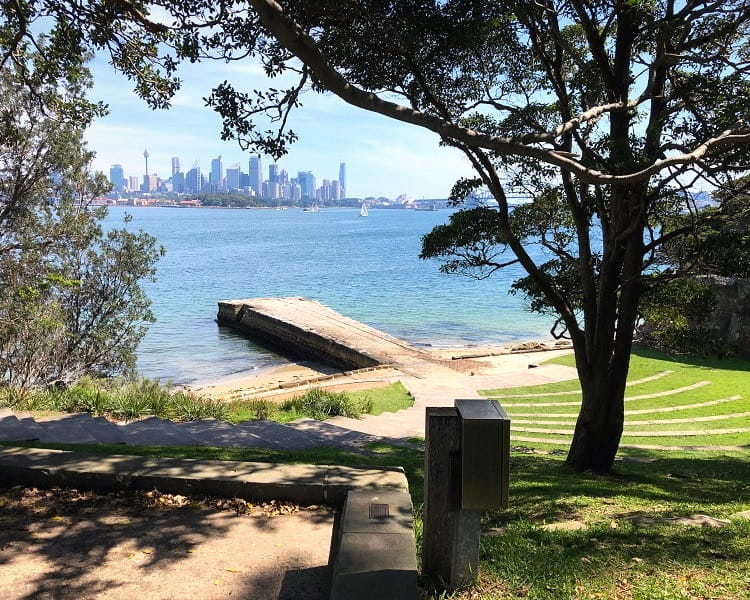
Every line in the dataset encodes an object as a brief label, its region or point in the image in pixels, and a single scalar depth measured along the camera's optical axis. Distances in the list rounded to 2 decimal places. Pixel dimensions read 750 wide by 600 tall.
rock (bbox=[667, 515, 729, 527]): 4.95
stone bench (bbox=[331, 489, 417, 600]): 3.03
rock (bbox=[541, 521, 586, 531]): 4.67
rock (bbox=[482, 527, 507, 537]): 4.40
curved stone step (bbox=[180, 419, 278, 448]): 8.16
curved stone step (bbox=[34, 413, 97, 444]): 7.06
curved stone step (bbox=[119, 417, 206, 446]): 7.62
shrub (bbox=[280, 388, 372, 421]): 12.70
